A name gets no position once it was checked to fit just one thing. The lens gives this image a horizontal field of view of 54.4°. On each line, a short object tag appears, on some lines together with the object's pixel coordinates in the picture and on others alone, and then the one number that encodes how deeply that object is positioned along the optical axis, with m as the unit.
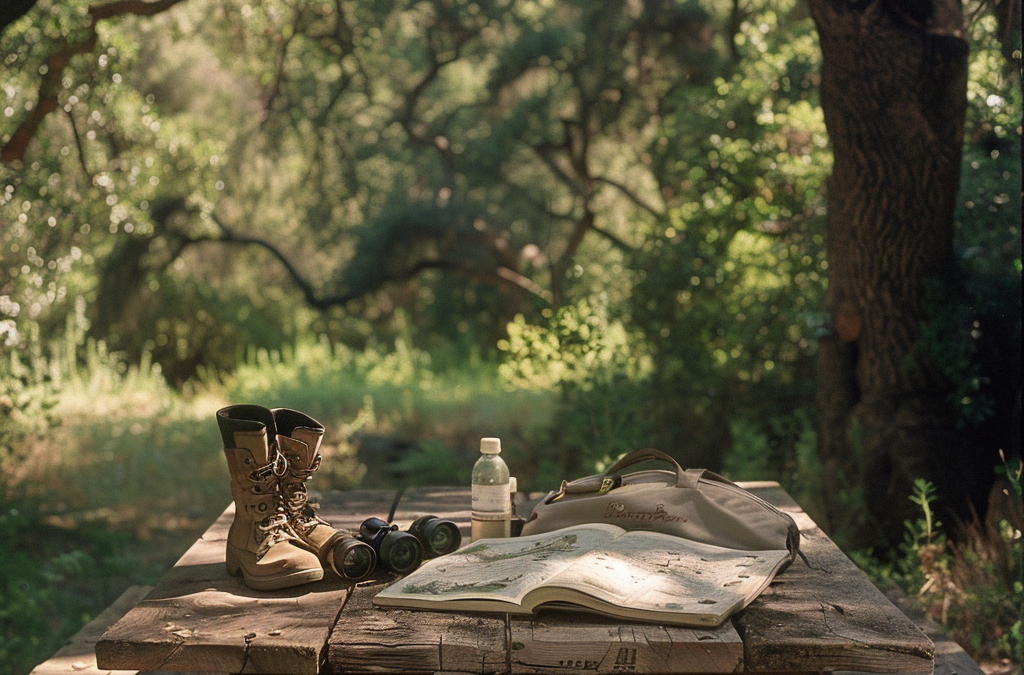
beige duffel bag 2.52
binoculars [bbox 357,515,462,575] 2.44
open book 2.03
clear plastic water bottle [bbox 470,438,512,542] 2.60
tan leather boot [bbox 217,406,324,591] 2.33
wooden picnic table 1.92
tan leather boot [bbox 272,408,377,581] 2.39
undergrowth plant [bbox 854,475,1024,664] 3.74
